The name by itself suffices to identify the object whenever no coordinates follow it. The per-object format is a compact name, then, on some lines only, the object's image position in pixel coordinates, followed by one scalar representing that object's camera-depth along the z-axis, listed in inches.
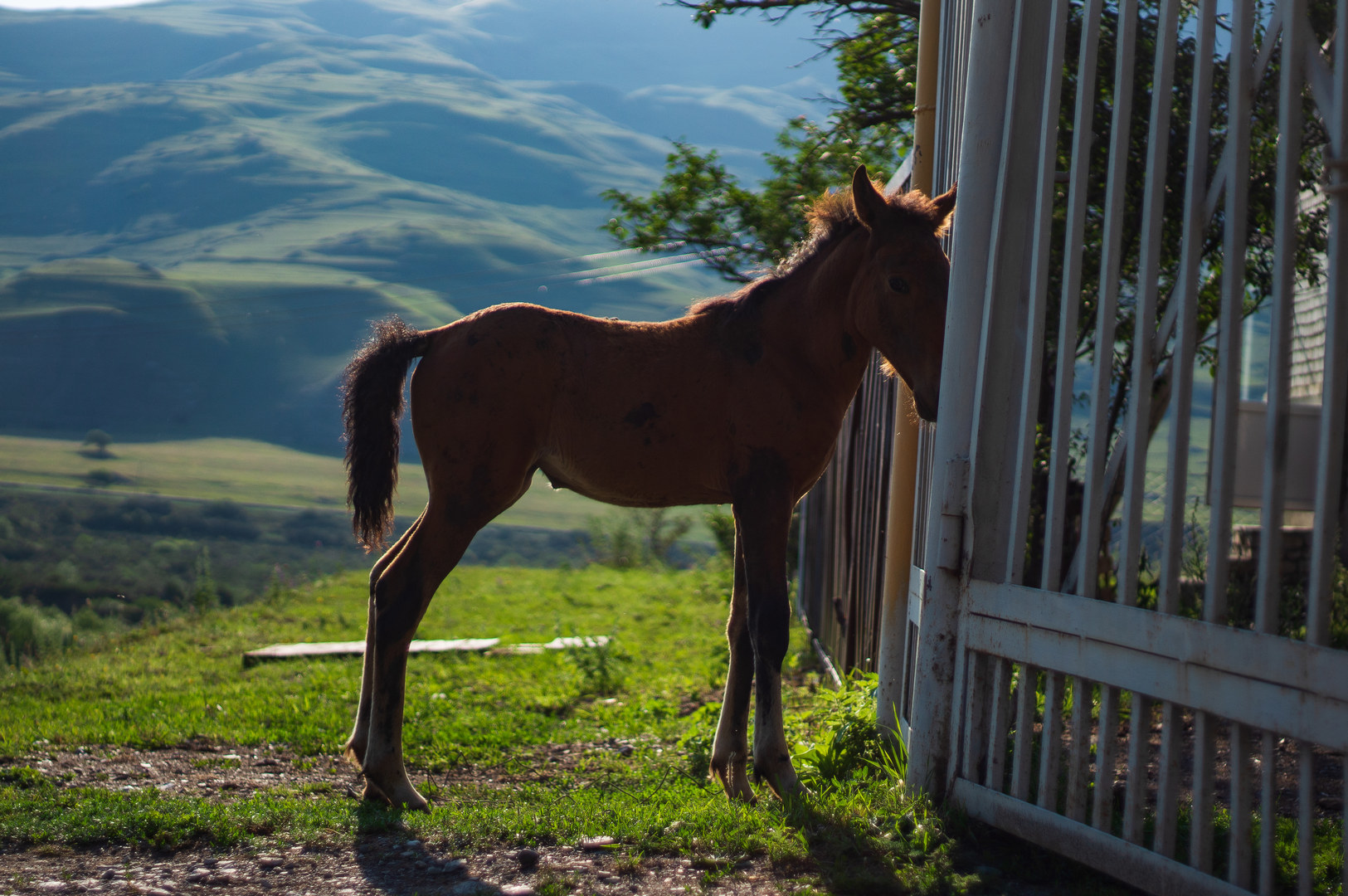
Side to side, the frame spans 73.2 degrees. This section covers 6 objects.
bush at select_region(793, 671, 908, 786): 154.7
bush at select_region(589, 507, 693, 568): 685.9
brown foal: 142.5
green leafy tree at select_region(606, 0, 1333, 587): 228.1
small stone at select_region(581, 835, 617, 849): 124.0
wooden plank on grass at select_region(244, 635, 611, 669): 297.3
